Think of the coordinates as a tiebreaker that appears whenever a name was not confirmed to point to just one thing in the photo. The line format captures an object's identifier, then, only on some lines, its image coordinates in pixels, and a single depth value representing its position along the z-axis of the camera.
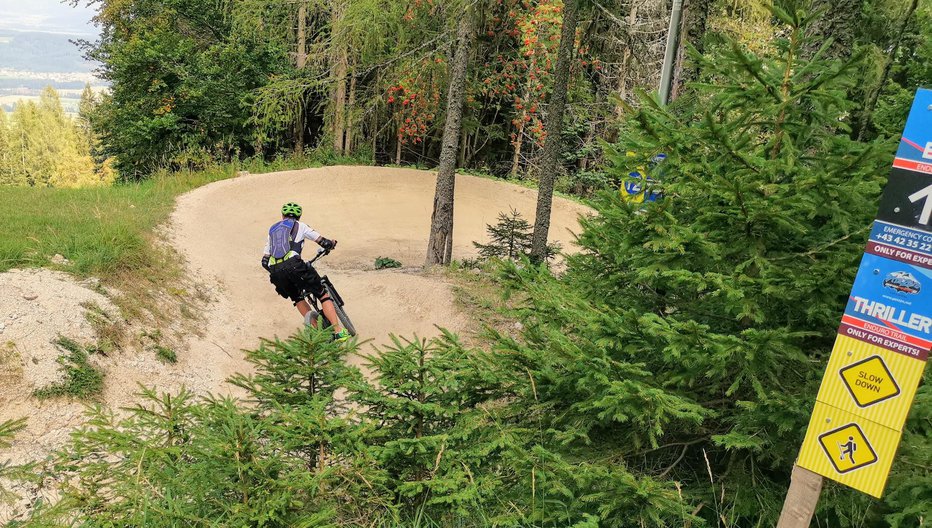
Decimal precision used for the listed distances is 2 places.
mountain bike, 8.21
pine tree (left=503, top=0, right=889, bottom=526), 3.03
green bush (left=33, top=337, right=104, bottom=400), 6.48
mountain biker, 7.80
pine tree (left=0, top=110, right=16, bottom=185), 57.09
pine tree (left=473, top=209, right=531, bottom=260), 12.21
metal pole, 6.97
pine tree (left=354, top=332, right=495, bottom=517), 3.34
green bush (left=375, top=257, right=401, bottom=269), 13.59
